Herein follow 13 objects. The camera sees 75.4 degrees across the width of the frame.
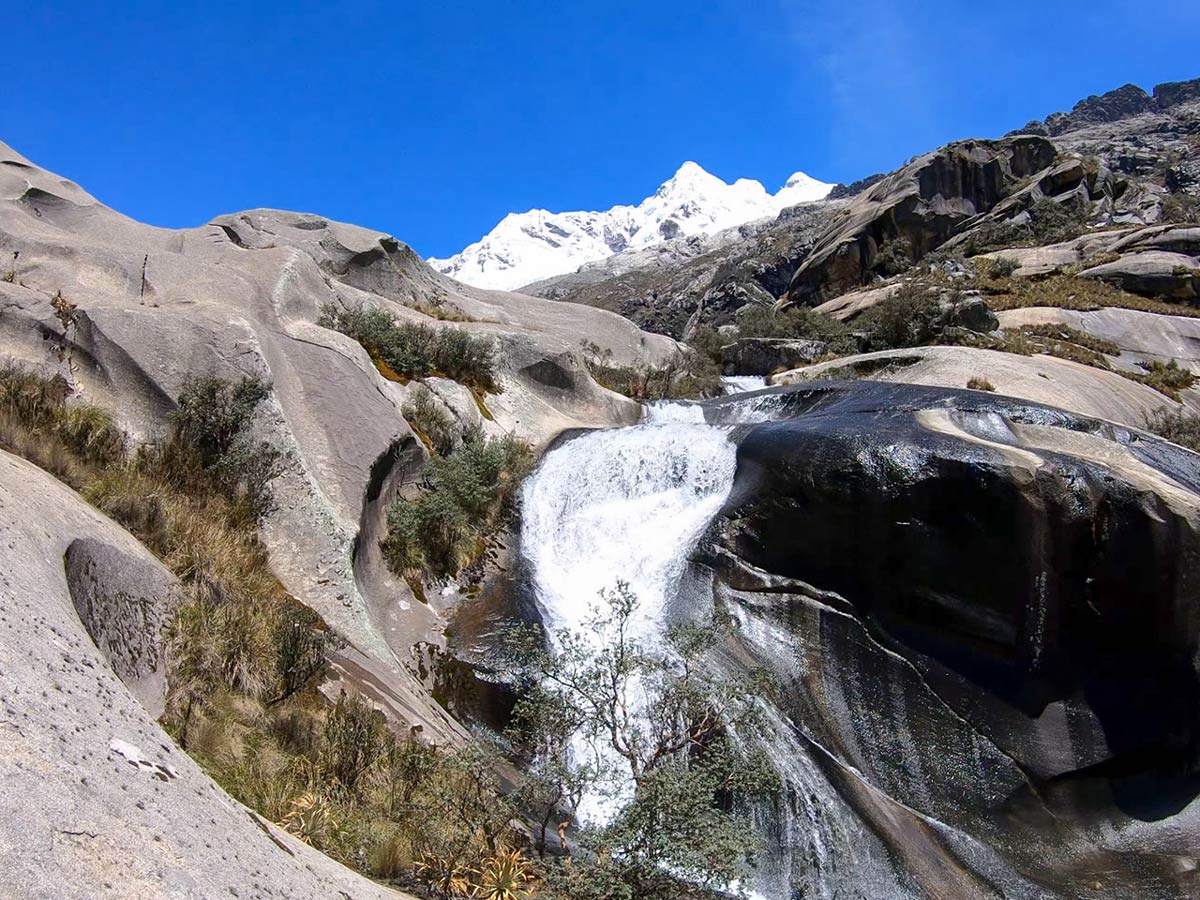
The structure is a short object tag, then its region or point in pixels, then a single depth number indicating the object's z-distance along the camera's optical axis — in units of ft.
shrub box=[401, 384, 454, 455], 53.06
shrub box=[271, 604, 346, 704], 26.99
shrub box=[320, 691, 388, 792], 24.30
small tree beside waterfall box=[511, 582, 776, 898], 20.03
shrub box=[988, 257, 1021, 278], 113.50
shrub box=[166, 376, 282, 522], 37.17
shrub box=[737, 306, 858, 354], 96.58
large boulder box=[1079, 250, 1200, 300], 101.04
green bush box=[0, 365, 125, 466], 31.91
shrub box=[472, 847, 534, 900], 20.17
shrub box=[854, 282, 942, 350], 89.20
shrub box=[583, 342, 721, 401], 84.07
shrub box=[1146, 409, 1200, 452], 61.52
